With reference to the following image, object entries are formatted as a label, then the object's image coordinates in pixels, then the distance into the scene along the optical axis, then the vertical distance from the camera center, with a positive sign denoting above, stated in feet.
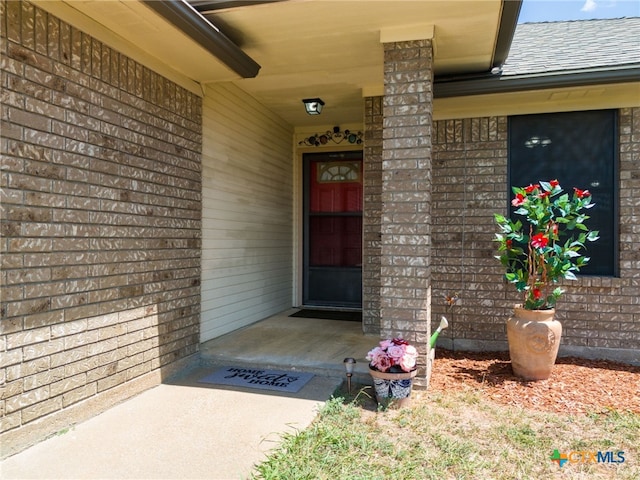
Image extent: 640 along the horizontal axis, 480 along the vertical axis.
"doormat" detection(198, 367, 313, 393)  11.25 -4.02
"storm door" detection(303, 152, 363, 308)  21.12 +0.23
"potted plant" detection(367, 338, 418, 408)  10.03 -3.32
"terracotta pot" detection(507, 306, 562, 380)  11.43 -2.95
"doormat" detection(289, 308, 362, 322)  18.99 -3.76
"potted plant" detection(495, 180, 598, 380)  11.51 -1.15
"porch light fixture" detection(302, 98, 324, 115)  16.74 +5.10
